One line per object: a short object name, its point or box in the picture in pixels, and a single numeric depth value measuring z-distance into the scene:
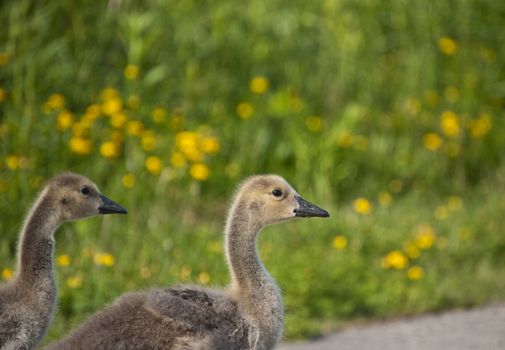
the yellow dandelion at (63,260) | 16.59
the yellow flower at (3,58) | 18.39
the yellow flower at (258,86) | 21.55
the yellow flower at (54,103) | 18.66
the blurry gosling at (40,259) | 11.76
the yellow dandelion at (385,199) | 20.47
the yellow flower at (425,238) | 18.45
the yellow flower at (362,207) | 19.14
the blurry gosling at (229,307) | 11.02
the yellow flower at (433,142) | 21.81
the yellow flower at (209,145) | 19.20
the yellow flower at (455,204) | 20.47
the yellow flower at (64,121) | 18.61
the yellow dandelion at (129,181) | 18.56
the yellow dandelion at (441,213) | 20.01
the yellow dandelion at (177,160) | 19.06
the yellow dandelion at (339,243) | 18.09
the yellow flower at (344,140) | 21.05
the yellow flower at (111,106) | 18.92
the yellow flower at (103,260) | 16.52
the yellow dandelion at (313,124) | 21.30
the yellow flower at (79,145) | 18.44
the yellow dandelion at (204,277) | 16.48
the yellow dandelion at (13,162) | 17.67
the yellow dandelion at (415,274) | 17.67
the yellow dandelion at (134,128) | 19.00
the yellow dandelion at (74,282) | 16.06
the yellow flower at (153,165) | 18.81
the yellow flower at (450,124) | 22.03
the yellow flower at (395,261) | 17.78
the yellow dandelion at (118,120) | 18.94
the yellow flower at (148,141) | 19.09
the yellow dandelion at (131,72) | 19.50
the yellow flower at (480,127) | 22.36
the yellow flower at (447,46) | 23.23
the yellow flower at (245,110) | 21.27
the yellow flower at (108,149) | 18.48
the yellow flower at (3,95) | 18.12
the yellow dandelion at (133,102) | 19.64
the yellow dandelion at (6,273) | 15.92
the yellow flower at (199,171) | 18.92
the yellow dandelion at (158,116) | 19.77
